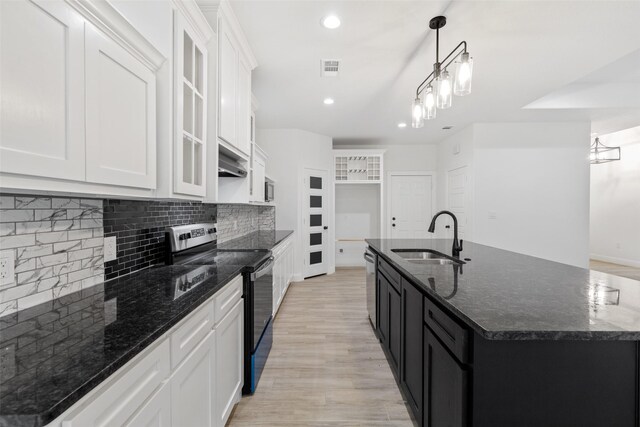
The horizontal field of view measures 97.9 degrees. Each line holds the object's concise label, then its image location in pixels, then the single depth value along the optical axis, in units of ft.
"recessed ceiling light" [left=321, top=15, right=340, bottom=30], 6.80
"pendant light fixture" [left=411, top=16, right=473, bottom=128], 6.04
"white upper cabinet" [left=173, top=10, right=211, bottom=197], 4.93
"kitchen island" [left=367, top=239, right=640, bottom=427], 3.10
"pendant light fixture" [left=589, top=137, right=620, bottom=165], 20.83
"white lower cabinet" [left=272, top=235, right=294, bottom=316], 10.25
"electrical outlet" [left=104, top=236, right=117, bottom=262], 4.84
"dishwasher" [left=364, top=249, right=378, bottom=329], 9.25
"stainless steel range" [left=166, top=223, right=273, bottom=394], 6.30
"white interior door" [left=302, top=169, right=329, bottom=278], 17.10
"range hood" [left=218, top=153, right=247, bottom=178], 7.01
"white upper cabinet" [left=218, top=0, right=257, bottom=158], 6.57
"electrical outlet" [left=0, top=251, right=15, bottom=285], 3.22
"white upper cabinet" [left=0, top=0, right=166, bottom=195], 2.40
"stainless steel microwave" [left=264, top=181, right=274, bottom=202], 12.98
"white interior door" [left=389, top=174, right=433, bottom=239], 20.47
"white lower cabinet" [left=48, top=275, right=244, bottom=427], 2.39
